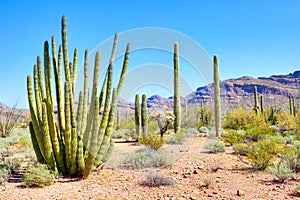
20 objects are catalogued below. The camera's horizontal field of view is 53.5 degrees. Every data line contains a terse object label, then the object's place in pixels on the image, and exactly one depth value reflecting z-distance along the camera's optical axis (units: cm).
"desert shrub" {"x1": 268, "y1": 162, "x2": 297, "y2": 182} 598
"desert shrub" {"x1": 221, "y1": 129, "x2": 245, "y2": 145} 1089
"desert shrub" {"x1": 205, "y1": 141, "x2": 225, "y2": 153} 958
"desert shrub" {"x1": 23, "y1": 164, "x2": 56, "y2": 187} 565
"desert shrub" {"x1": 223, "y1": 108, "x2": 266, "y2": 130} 1758
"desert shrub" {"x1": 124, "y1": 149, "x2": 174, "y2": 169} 735
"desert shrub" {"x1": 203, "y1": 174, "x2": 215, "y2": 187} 568
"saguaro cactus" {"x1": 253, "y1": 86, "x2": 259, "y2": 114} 2106
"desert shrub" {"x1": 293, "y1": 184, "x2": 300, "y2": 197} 518
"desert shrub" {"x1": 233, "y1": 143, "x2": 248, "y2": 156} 877
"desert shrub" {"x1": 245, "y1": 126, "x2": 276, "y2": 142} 1199
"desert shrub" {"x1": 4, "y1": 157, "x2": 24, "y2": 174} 698
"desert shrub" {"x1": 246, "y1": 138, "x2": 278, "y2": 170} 705
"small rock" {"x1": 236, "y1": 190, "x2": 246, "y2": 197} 515
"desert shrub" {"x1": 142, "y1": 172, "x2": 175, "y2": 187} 571
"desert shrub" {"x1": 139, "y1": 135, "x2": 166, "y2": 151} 1024
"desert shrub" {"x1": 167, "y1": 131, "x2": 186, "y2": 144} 1262
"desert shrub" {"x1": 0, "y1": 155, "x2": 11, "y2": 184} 584
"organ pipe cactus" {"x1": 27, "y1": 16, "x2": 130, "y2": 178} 617
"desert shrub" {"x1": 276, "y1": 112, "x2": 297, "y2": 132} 1658
